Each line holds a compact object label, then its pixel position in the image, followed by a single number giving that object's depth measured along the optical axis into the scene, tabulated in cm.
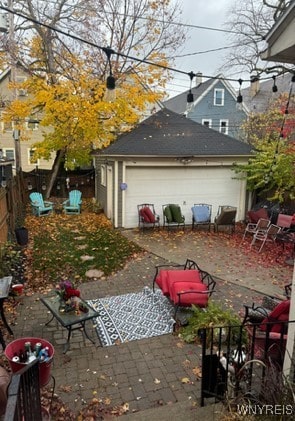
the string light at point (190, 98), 653
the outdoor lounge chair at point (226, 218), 1072
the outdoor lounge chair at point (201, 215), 1123
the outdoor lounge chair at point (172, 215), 1080
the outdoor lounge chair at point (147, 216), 1054
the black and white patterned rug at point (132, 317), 485
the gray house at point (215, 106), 2320
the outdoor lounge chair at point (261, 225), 1006
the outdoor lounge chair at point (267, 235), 930
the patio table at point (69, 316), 439
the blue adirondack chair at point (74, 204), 1336
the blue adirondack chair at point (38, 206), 1275
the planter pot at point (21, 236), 891
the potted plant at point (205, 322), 470
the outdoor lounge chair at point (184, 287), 514
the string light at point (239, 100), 675
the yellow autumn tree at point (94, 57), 1209
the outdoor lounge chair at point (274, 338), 341
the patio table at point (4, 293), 441
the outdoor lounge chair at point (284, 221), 1020
